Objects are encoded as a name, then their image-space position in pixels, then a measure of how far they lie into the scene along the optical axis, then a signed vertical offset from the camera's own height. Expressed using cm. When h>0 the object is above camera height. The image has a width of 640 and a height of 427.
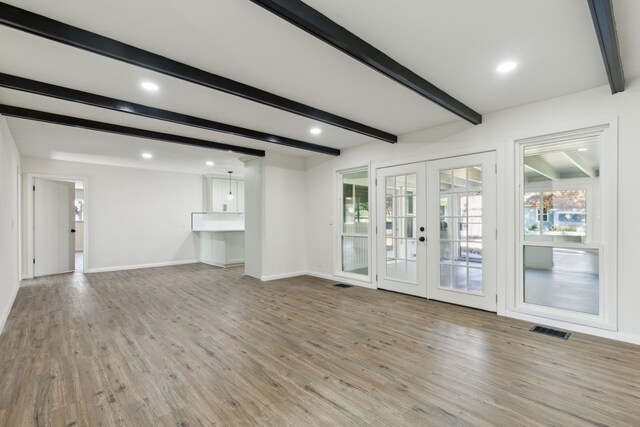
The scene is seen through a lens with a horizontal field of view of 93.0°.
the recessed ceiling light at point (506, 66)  268 +134
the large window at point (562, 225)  330 -11
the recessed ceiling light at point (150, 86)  300 +129
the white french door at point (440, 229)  401 -22
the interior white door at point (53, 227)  663 -28
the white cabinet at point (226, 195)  878 +59
